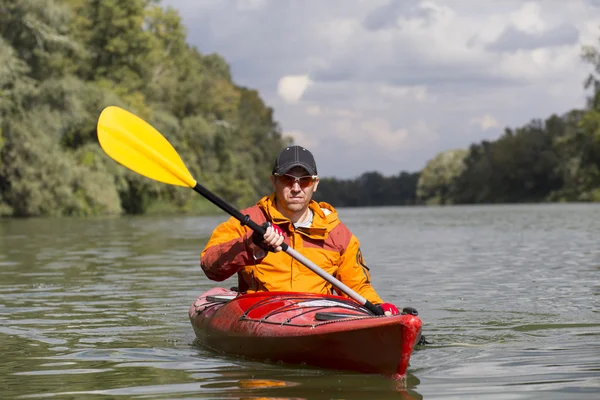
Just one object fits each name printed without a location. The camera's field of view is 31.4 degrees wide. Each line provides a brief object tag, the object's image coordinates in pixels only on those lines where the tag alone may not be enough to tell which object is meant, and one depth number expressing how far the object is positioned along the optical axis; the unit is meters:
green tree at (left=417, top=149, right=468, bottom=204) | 131.00
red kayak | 5.72
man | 6.54
